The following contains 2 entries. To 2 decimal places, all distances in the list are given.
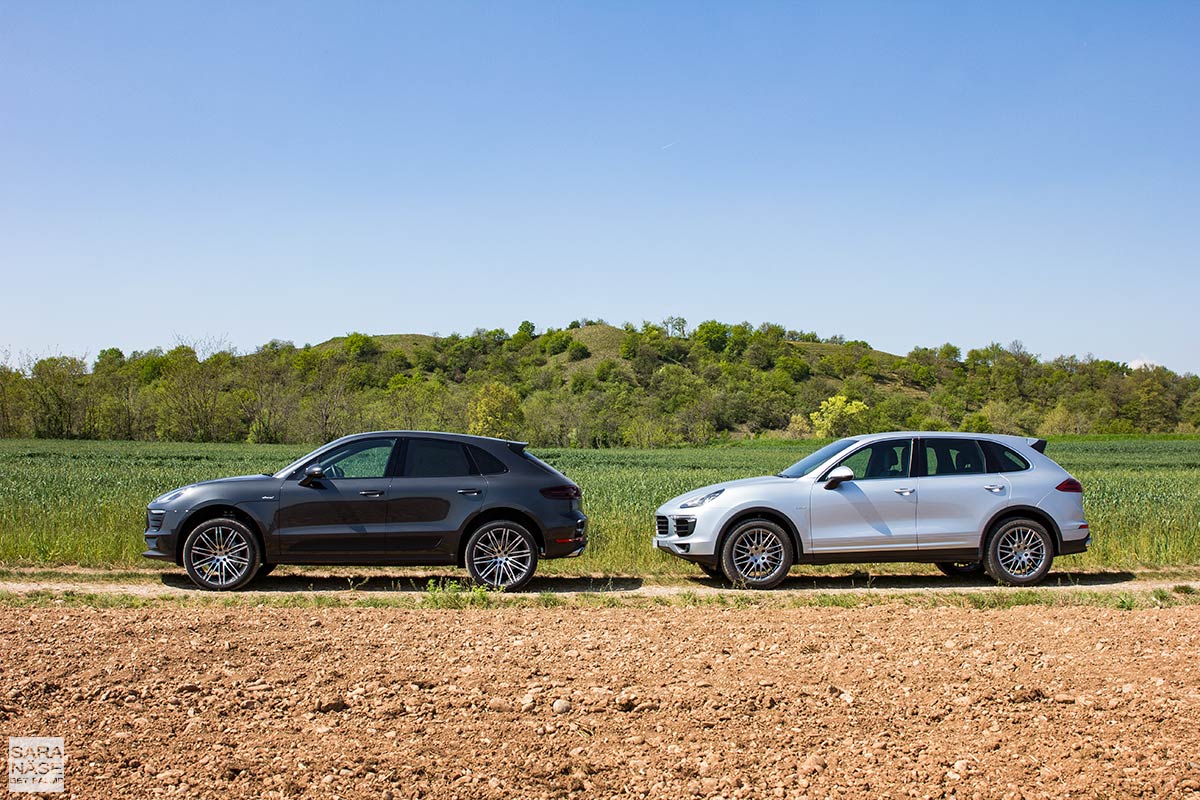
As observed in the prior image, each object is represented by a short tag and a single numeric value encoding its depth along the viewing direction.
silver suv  11.23
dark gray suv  10.67
